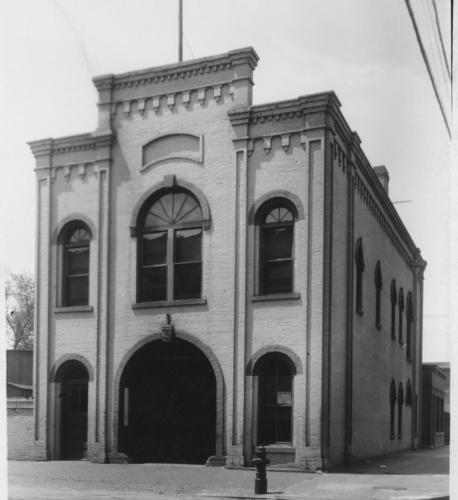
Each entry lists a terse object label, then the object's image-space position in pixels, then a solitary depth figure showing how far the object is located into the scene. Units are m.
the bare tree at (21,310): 16.28
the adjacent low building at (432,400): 30.70
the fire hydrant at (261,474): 13.05
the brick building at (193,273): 17.06
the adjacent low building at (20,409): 17.83
